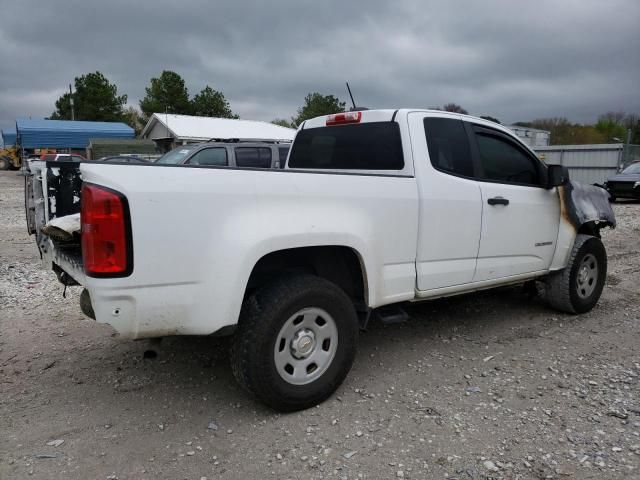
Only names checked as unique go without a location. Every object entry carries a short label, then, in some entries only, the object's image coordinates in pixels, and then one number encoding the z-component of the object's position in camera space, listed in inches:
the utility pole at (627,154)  905.9
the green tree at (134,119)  2060.8
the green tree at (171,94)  1803.6
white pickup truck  102.0
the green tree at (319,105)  1576.0
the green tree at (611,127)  2859.3
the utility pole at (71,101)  1796.9
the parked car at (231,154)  392.1
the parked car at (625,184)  679.7
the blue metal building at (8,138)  1818.7
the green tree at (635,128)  2377.0
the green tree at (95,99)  1920.5
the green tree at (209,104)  1803.6
